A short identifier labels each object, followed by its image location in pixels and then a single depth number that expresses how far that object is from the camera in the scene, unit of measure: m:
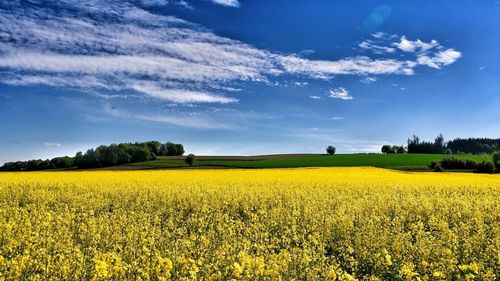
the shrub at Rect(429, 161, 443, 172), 58.86
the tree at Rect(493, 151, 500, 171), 57.00
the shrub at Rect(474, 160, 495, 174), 56.25
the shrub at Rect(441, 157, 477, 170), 62.69
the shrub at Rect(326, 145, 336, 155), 96.91
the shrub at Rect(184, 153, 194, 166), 68.94
